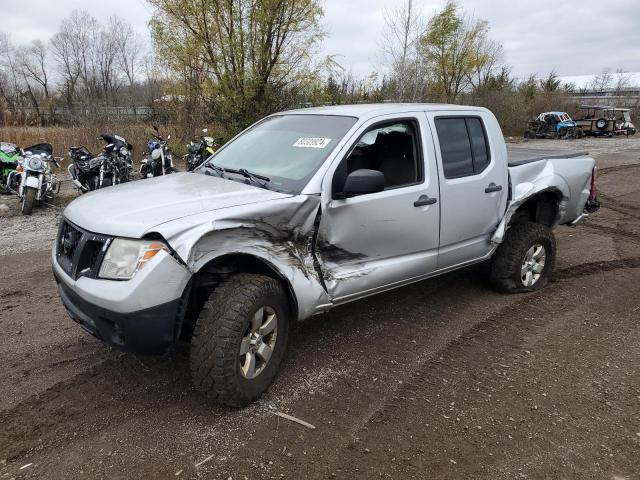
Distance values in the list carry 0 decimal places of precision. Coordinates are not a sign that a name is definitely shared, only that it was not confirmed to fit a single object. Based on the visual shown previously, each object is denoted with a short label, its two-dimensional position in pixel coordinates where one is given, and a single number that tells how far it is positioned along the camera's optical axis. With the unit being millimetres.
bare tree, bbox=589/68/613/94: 53759
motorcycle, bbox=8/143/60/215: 8031
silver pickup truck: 2559
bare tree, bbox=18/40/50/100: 44353
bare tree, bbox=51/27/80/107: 39347
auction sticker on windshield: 3383
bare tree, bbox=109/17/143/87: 40844
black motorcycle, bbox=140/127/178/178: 9500
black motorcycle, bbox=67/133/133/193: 8422
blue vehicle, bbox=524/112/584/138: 28250
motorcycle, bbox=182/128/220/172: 10297
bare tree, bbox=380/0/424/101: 20203
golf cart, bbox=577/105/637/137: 28938
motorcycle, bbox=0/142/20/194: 9109
